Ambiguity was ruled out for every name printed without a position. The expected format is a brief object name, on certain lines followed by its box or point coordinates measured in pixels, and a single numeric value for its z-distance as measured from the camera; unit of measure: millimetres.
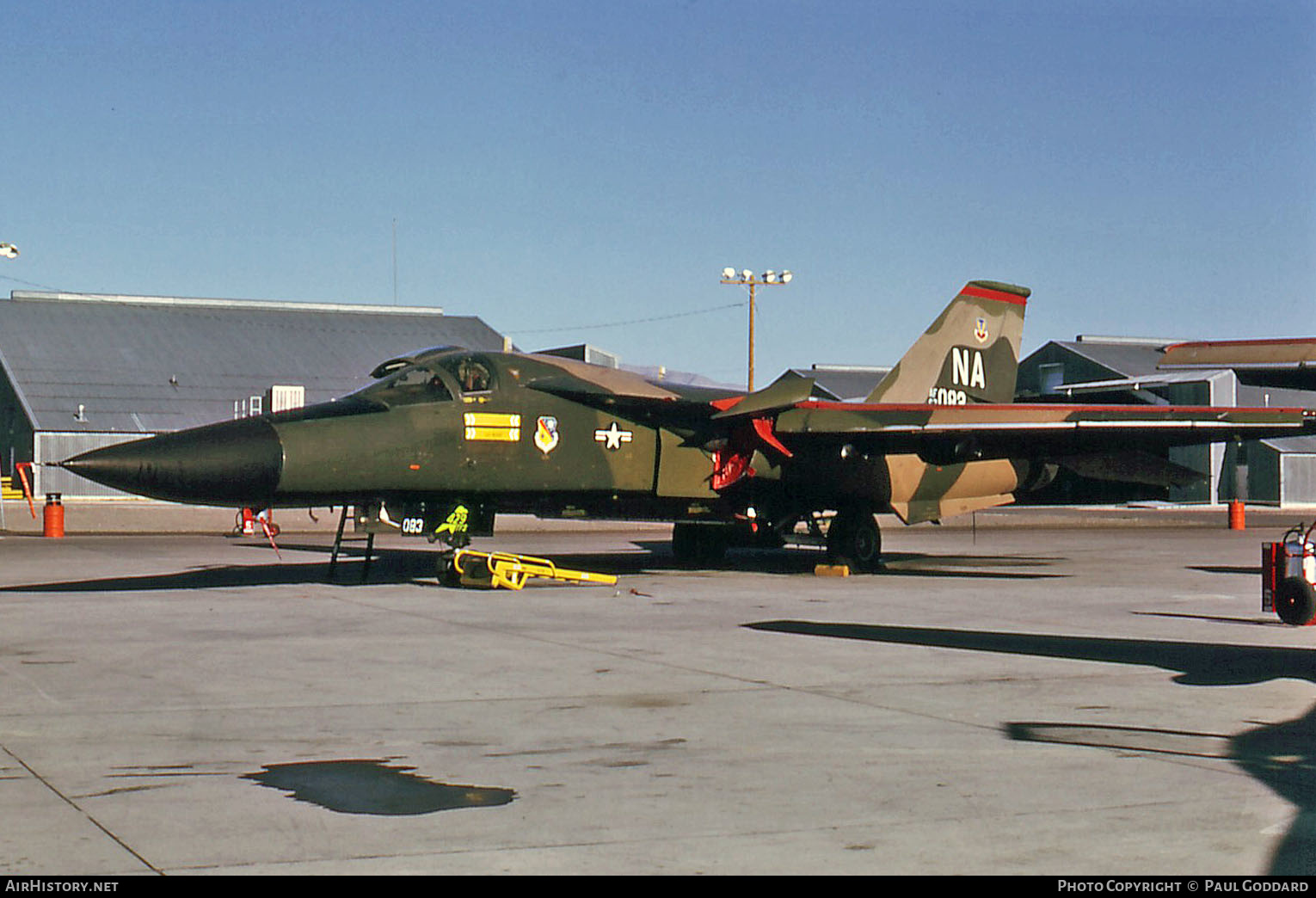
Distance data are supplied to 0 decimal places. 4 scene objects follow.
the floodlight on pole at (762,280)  58375
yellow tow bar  16172
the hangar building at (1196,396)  60812
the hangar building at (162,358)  61594
